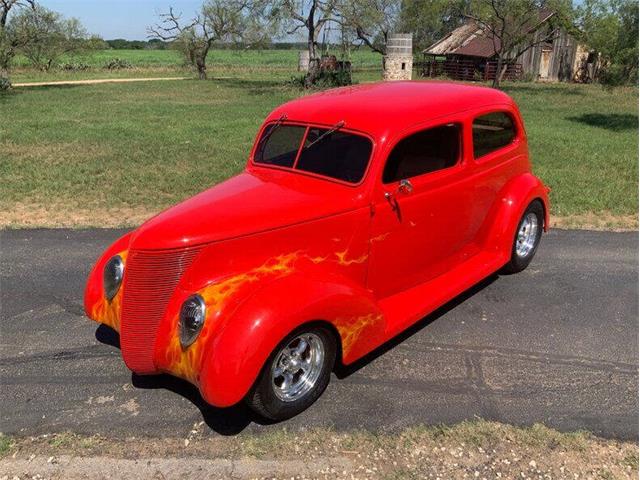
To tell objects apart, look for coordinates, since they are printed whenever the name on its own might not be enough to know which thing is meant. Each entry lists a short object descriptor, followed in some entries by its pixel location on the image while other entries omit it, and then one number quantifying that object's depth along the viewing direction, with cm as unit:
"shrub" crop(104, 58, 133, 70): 5006
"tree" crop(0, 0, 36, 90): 2458
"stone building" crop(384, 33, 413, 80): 3059
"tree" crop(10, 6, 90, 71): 2738
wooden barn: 3697
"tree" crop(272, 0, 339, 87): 2745
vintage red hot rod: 310
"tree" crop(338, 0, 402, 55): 2777
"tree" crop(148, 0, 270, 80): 4031
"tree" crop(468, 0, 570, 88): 2827
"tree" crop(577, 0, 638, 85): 1505
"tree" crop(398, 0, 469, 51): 3017
